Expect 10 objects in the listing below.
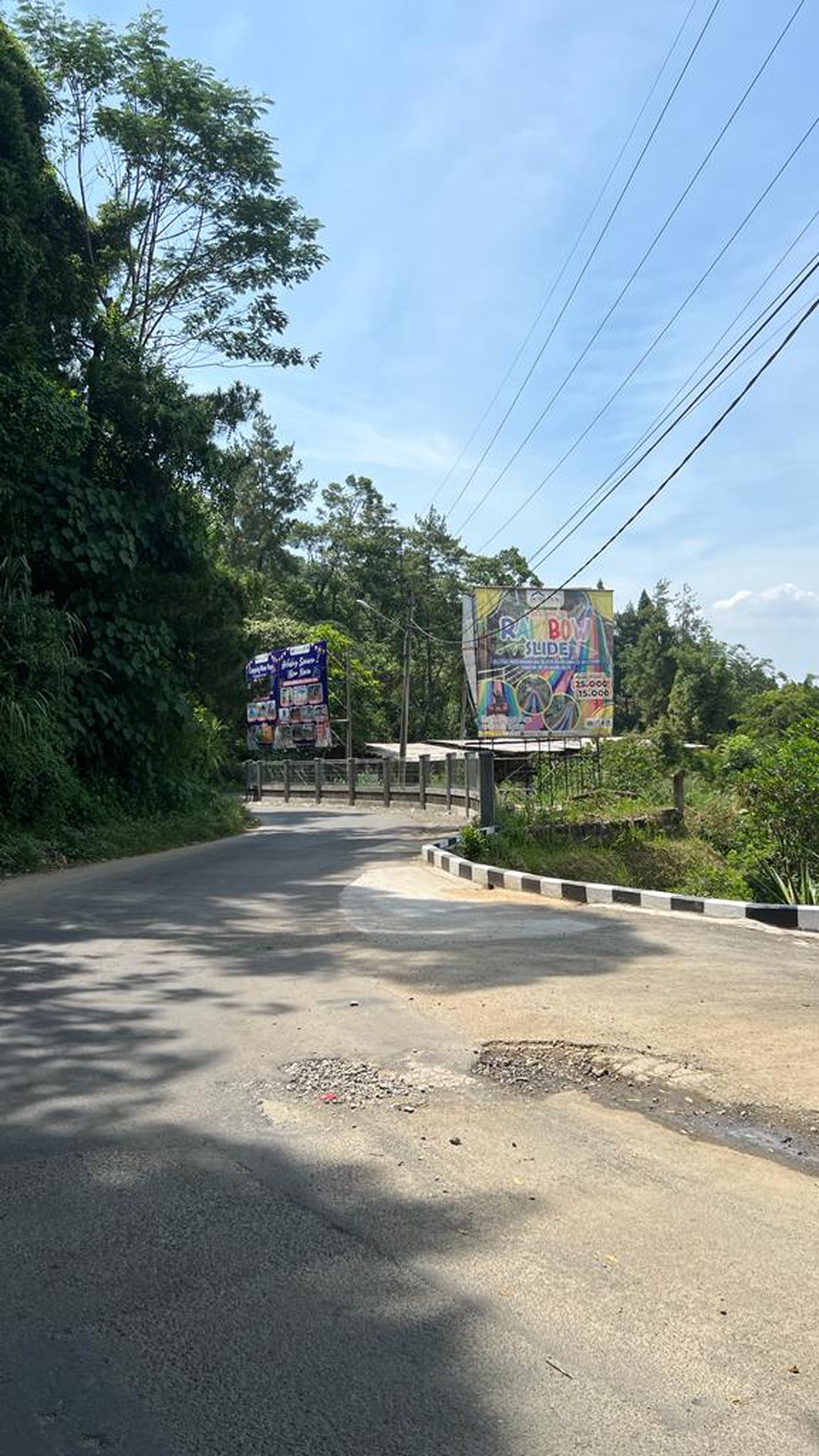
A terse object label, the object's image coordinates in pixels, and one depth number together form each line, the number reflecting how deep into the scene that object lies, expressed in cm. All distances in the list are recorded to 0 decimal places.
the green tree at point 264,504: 5506
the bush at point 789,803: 1139
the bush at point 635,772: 2011
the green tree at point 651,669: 6975
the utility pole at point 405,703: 4171
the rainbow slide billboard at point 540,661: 3438
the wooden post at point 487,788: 1659
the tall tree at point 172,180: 2053
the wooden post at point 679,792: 1858
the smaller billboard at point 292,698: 3788
